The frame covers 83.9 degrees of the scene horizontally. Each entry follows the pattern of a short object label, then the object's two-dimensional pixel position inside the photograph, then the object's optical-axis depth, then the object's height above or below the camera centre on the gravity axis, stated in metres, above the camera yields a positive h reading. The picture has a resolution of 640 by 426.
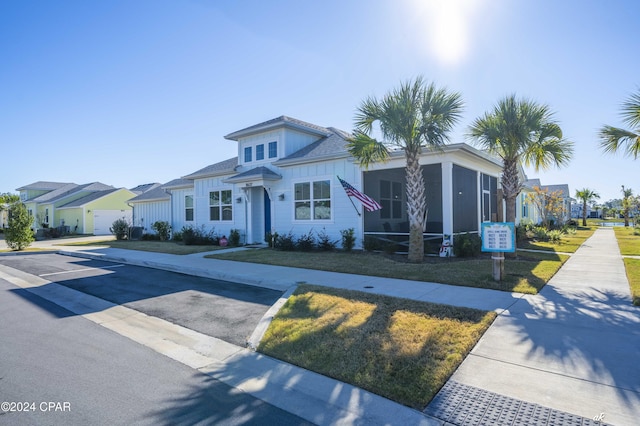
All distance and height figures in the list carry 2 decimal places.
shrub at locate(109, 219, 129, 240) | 23.64 -0.67
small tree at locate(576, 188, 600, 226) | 40.20 +2.32
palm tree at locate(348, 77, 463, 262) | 10.60 +2.66
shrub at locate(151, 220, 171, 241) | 22.28 -0.61
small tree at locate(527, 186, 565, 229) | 23.41 +0.85
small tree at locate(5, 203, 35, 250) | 18.95 -0.38
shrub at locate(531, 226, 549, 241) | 18.56 -1.03
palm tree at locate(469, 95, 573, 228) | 11.30 +2.52
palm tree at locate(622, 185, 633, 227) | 36.66 +1.43
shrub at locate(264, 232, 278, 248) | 15.41 -0.91
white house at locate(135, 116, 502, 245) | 13.60 +1.35
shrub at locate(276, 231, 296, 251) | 14.69 -1.07
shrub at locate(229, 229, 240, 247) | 17.28 -0.98
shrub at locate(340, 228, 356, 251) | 13.61 -0.85
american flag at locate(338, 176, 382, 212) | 12.43 +0.67
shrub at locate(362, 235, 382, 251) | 13.41 -1.03
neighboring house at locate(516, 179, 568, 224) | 25.42 +0.56
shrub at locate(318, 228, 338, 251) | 14.22 -1.00
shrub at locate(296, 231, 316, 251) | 14.39 -1.01
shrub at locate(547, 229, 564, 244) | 17.67 -1.14
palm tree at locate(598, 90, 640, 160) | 10.33 +2.41
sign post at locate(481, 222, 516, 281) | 7.57 -0.55
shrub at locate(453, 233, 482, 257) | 11.67 -1.01
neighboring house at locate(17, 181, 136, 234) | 36.28 +2.05
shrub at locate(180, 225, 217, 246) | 18.38 -0.96
